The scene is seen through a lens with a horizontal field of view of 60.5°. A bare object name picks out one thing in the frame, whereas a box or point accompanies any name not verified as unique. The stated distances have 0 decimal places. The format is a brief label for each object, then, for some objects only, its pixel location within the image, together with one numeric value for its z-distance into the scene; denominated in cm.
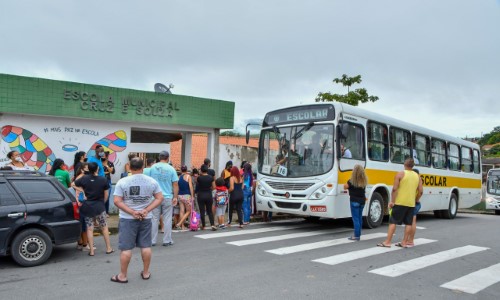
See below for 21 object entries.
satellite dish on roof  1622
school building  1203
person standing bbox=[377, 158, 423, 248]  864
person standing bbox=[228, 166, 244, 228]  1095
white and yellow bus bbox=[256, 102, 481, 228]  1016
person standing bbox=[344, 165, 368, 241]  923
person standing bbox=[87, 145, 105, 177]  1074
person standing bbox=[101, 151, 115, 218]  1201
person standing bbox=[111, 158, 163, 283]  568
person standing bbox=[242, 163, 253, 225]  1194
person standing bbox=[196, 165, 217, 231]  1024
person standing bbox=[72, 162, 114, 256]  740
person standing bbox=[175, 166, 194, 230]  1018
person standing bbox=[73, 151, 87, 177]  978
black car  648
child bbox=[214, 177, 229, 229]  1064
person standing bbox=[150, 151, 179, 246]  854
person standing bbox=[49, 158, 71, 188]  873
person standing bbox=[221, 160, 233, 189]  1109
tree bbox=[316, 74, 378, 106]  1961
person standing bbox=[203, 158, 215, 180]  1046
